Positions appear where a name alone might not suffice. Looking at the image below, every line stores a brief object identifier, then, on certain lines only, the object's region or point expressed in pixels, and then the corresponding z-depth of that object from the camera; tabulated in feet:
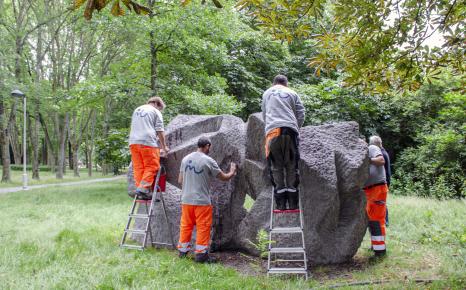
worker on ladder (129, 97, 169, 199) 20.30
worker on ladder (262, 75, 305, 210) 17.12
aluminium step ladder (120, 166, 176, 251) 20.04
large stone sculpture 18.35
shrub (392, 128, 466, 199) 45.39
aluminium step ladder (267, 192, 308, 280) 16.06
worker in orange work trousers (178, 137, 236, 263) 18.52
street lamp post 53.36
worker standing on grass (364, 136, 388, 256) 20.21
